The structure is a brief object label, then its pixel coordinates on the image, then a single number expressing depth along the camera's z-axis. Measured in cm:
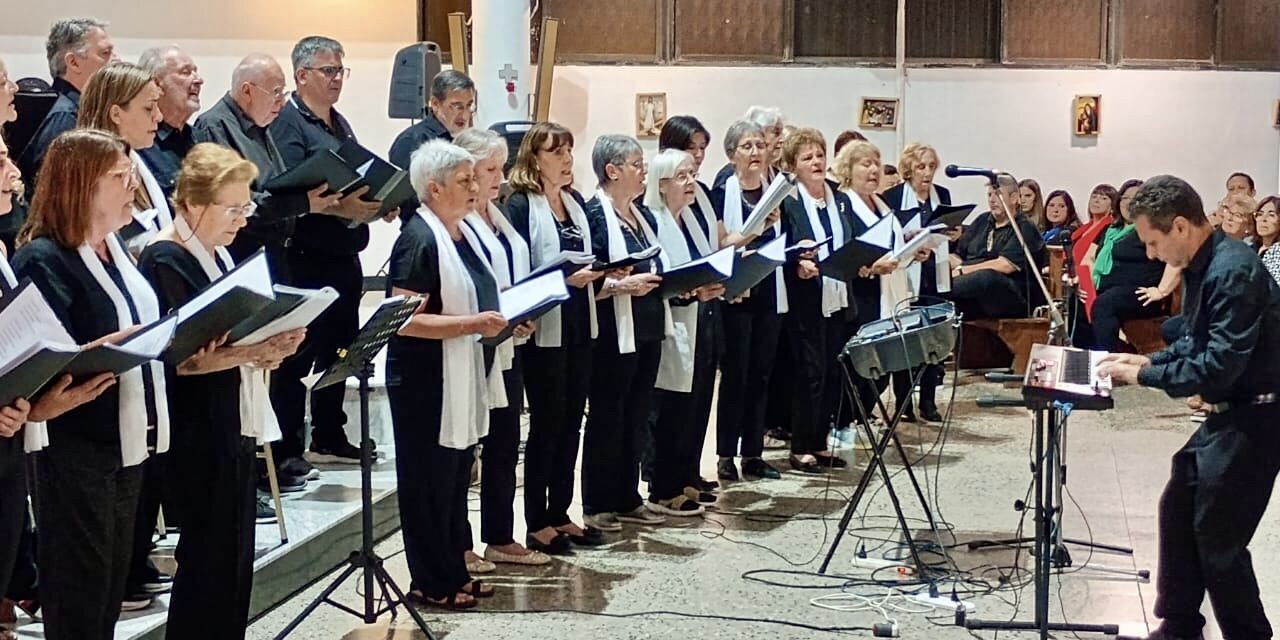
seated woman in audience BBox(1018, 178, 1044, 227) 1011
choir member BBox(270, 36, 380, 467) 503
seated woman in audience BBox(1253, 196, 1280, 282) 739
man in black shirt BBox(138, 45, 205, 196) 427
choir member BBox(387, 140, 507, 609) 416
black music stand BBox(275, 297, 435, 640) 367
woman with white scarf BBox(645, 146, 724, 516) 546
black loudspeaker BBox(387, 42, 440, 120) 730
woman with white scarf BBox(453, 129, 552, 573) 443
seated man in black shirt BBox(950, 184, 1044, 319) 936
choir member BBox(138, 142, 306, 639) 327
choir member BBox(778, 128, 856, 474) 634
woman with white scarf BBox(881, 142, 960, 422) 761
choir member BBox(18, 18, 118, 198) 430
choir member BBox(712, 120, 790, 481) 601
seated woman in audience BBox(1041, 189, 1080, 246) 1034
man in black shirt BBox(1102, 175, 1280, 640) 371
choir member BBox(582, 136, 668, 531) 509
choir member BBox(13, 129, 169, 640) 296
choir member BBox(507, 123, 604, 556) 487
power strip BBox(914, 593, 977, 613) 446
